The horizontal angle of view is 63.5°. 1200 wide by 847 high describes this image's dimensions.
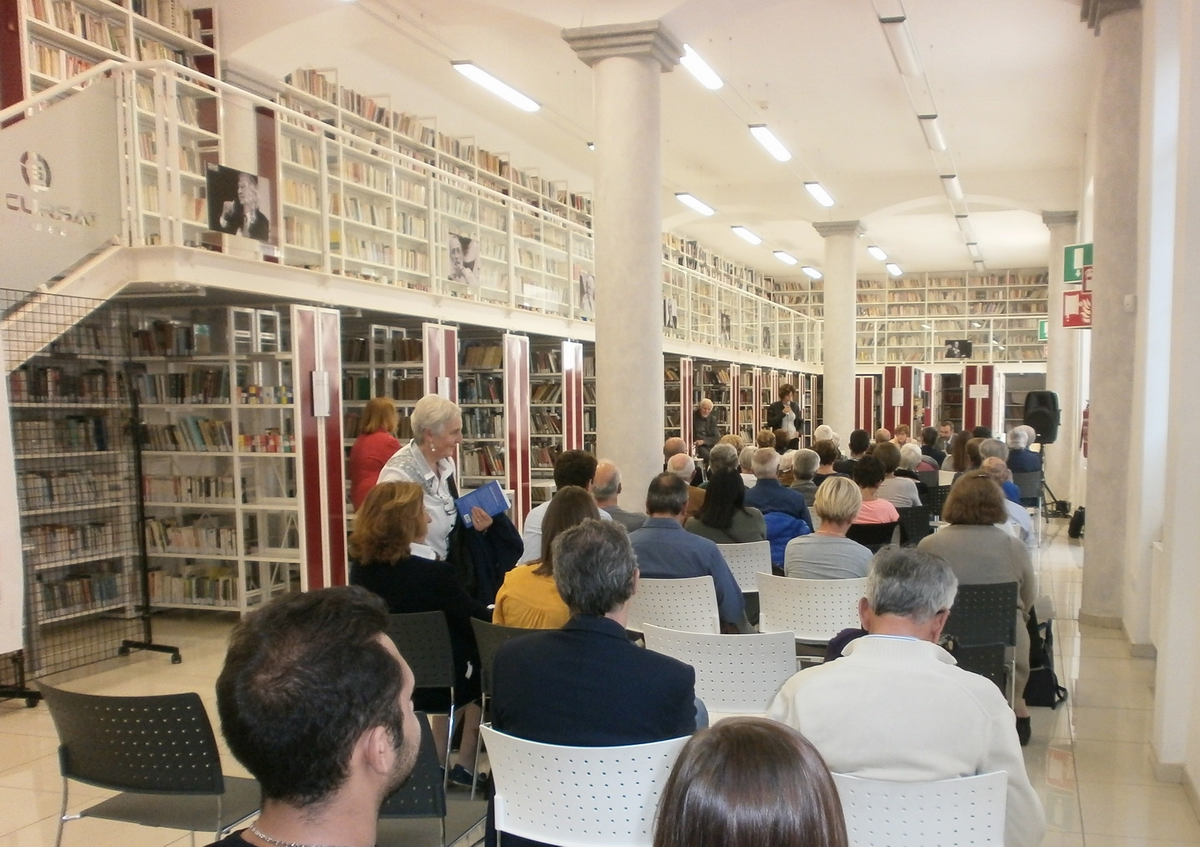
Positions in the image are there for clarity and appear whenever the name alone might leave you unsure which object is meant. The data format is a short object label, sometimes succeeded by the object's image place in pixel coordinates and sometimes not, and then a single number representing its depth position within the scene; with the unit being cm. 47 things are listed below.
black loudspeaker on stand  1197
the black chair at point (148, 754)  253
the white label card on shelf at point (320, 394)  661
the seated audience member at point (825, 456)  757
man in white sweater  193
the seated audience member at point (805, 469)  658
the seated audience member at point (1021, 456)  878
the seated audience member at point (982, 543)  402
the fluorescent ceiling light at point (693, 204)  1427
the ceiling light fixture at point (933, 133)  1103
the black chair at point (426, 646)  329
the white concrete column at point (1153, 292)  552
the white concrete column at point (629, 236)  727
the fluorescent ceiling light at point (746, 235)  1885
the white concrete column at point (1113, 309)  624
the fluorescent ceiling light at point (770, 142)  1091
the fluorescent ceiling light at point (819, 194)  1366
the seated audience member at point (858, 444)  876
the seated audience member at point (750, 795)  91
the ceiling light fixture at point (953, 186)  1422
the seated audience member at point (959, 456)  849
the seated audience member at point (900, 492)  677
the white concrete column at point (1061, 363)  1400
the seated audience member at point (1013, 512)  543
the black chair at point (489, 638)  296
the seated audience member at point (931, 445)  1077
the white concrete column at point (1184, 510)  376
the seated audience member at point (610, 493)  503
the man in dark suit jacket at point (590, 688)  221
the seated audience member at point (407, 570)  343
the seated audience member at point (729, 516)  511
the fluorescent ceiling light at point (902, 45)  820
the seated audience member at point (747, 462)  749
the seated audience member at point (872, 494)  544
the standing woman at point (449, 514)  430
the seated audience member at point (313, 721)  117
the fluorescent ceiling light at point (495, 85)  925
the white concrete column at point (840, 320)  1545
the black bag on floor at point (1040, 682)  474
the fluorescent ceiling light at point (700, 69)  858
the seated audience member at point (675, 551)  398
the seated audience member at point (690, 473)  612
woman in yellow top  322
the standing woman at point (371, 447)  647
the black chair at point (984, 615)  381
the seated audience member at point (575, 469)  463
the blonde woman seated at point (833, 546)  413
